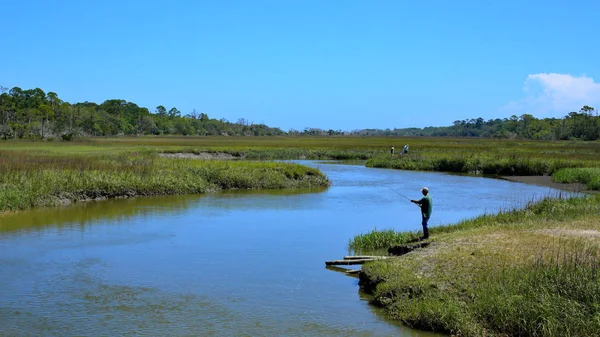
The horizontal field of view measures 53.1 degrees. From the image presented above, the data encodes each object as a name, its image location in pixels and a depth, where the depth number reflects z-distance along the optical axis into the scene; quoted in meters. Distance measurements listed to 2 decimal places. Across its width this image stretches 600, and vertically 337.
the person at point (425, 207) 15.46
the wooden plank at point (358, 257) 14.40
